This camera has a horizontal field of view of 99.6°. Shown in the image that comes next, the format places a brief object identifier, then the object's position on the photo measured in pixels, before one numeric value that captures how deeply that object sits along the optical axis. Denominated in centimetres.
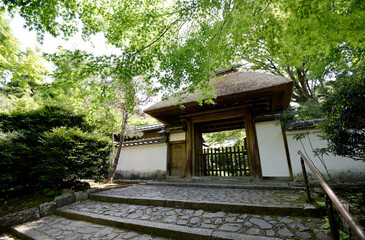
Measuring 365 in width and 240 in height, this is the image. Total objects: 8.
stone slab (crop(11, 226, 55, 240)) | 265
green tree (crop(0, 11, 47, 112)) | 597
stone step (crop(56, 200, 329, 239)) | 211
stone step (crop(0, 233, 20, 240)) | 293
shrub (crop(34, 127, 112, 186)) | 434
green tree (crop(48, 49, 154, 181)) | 308
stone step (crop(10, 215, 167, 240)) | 254
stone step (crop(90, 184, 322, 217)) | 276
